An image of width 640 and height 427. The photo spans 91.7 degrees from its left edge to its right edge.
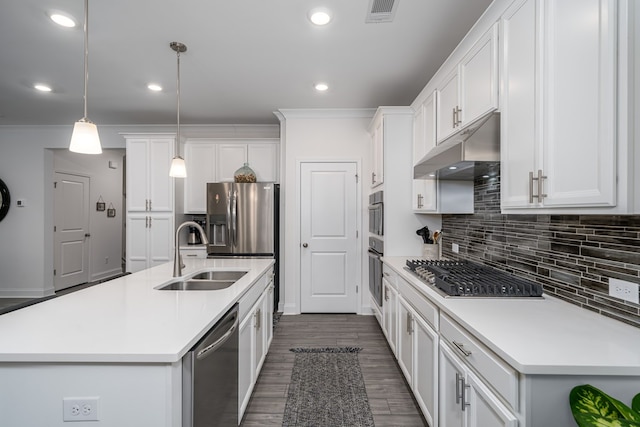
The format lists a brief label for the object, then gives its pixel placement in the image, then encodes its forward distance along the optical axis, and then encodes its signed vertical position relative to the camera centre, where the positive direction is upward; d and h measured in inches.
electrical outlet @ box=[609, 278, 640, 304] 47.3 -12.0
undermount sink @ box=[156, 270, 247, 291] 81.9 -19.4
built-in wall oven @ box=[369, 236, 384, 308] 129.9 -23.9
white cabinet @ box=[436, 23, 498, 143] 65.9 +31.3
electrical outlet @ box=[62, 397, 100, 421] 39.5 -24.9
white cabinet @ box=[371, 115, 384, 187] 130.3 +27.0
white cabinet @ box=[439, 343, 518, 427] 42.3 -29.3
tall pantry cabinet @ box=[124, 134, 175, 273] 164.2 +6.7
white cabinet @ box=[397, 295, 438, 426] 65.7 -35.2
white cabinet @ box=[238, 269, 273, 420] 71.6 -33.4
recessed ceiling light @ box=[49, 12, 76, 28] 83.7 +53.5
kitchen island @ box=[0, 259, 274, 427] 39.2 -20.3
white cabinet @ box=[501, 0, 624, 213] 40.1 +16.7
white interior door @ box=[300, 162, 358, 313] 158.7 -11.9
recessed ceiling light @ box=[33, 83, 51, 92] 130.3 +53.9
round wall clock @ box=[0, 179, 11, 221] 189.5 +9.0
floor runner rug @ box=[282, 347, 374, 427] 78.3 -51.5
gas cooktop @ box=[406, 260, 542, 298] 64.2 -15.3
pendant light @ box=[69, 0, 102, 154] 63.9 +15.7
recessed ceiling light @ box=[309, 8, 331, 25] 81.9 +53.2
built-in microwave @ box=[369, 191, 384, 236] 128.3 -0.1
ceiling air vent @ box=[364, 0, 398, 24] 77.8 +53.1
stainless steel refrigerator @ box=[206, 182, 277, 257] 157.3 -3.2
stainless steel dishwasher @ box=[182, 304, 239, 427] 42.7 -26.1
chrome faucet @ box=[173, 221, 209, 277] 85.4 -12.9
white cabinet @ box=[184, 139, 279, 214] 174.2 +30.2
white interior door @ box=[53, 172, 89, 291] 203.0 -11.5
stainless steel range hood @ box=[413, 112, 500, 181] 64.8 +14.1
